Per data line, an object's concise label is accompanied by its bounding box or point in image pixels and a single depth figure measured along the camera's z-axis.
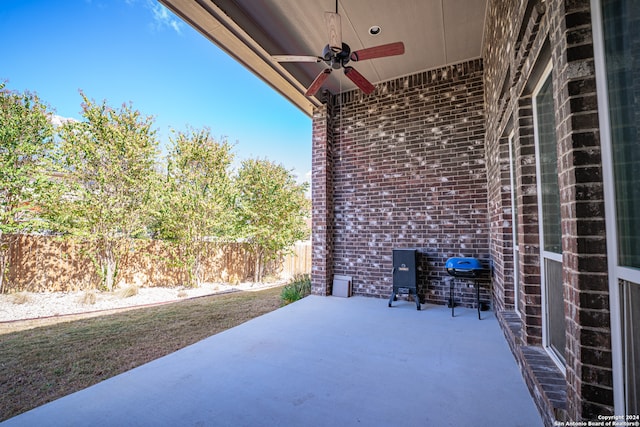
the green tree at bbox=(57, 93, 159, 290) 6.10
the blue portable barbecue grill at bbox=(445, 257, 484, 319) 3.74
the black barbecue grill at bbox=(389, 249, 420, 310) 4.30
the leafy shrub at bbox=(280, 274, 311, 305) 5.34
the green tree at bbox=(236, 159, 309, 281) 8.48
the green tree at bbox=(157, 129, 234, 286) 7.17
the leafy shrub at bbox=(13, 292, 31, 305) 5.25
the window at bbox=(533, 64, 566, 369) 1.88
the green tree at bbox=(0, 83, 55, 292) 5.43
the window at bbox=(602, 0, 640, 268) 0.98
